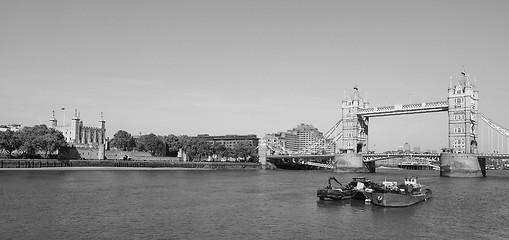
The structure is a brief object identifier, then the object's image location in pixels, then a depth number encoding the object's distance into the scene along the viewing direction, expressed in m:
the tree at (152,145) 166.88
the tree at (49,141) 118.19
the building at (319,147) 171.70
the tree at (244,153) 194.00
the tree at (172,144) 174.50
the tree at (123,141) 170.38
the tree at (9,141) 113.88
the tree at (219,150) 187.38
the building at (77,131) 179.50
